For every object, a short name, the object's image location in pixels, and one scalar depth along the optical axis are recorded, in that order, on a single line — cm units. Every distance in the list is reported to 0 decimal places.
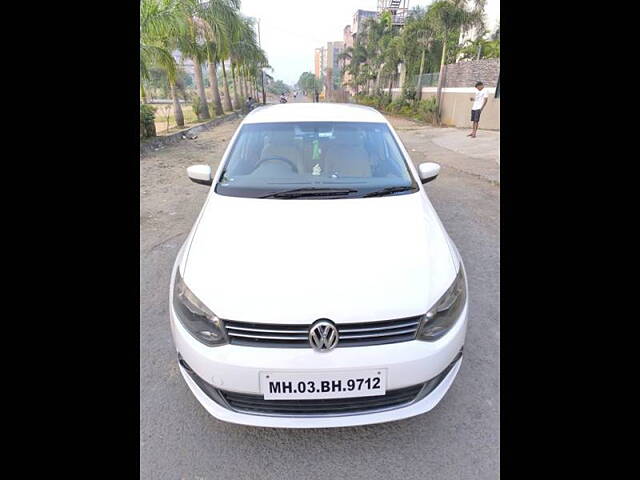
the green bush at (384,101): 2610
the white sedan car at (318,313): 158
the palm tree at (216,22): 1655
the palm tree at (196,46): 1459
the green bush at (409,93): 2141
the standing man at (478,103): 1127
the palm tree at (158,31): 1030
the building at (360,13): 6584
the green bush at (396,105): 2234
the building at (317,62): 12579
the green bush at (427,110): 1770
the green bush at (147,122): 1053
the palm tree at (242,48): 2643
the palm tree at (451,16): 1557
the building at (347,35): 7879
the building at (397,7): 3994
